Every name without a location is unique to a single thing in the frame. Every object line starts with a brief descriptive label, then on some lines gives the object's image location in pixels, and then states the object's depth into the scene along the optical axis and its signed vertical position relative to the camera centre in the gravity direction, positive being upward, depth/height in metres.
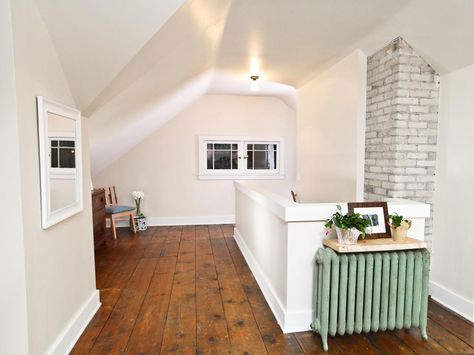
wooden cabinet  3.89 -0.72
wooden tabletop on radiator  1.87 -0.53
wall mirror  1.60 +0.02
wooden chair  4.48 -0.73
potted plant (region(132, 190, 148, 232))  4.97 -0.91
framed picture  2.03 -0.37
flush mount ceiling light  3.78 +1.06
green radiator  1.89 -0.85
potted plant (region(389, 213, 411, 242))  2.00 -0.44
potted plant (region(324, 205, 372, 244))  1.88 -0.40
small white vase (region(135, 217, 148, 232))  4.96 -1.04
